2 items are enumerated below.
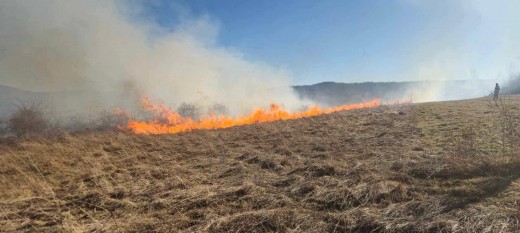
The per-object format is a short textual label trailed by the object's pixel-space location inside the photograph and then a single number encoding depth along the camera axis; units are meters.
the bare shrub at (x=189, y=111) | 32.73
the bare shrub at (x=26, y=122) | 20.36
